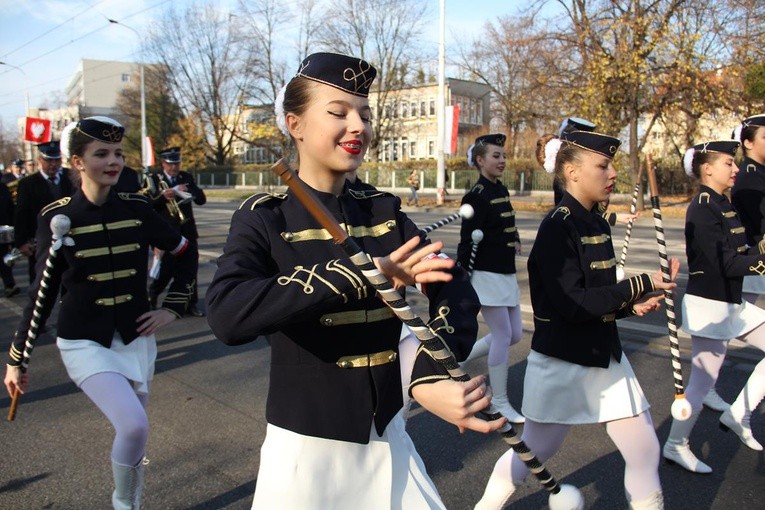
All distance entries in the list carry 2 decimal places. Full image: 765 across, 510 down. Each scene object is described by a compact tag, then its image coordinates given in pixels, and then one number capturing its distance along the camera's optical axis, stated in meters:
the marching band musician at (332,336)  2.02
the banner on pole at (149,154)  27.07
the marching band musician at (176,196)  8.60
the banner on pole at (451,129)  26.19
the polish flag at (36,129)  23.48
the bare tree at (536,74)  24.44
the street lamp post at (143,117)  43.53
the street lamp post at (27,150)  58.51
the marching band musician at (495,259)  5.39
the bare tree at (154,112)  63.47
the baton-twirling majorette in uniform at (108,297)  3.37
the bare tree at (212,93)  57.34
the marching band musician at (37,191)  8.32
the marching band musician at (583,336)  3.12
